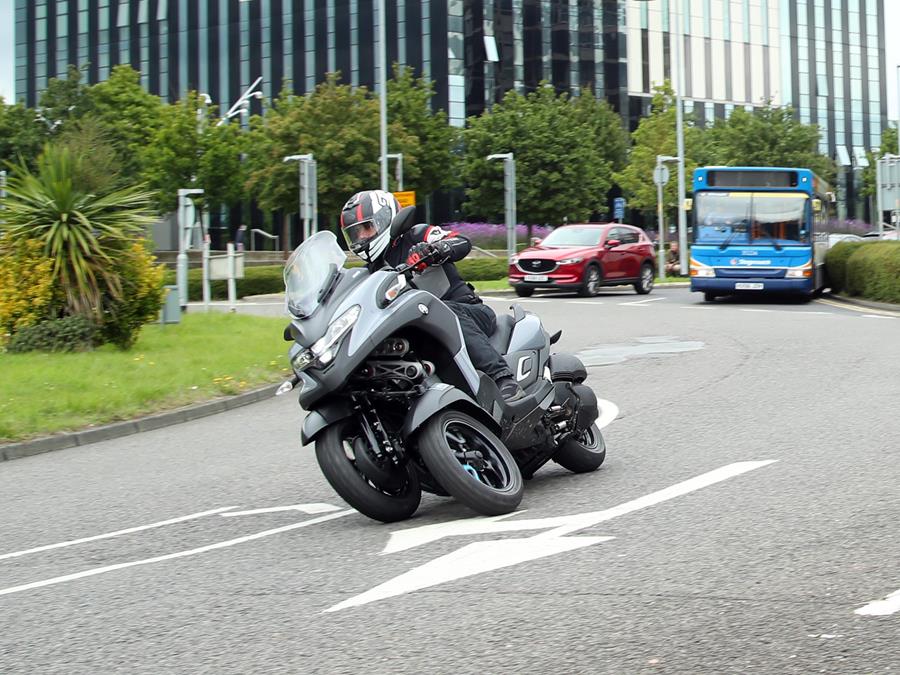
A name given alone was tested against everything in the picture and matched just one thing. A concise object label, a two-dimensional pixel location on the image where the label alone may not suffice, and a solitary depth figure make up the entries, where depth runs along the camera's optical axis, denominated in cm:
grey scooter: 620
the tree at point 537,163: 6334
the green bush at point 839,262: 2992
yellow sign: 3014
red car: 3145
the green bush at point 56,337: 1603
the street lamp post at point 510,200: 3628
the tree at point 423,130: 6316
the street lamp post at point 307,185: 2584
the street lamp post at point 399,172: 5379
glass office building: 7438
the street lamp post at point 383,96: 3969
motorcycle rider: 677
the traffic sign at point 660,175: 4403
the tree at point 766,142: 6981
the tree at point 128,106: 6094
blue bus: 2752
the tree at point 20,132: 5897
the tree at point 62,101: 6075
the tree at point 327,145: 5862
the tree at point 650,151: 6500
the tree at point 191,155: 5788
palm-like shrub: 1616
